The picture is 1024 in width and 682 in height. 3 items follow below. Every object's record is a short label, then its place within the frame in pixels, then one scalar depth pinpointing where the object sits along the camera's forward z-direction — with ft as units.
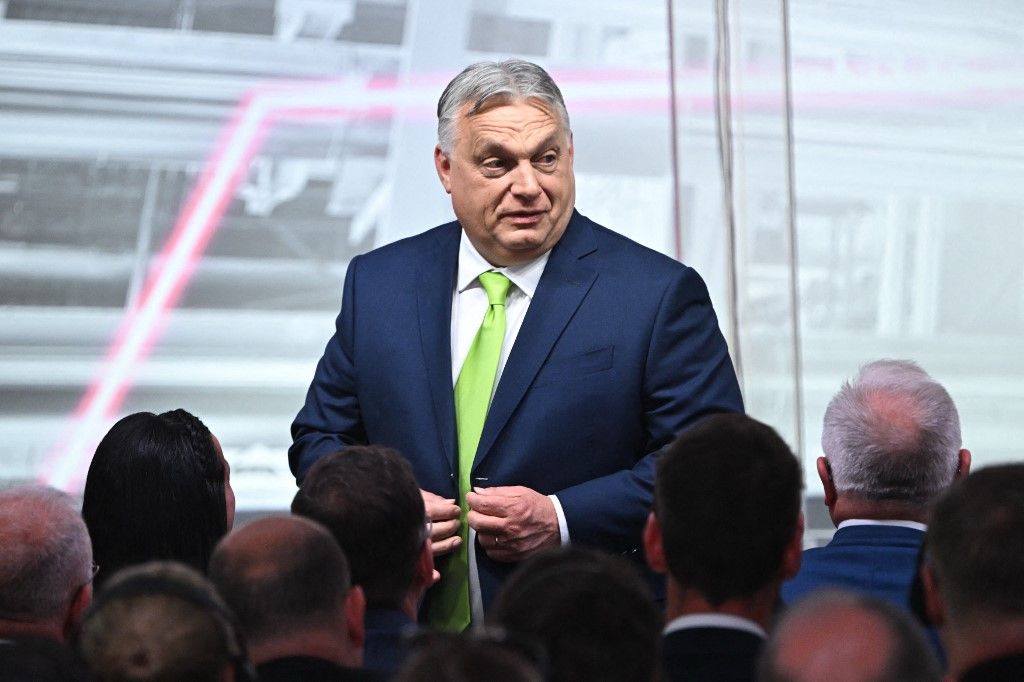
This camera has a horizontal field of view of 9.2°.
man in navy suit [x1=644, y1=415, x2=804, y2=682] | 25.48
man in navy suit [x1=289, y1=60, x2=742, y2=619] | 27.27
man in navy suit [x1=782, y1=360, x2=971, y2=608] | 26.79
